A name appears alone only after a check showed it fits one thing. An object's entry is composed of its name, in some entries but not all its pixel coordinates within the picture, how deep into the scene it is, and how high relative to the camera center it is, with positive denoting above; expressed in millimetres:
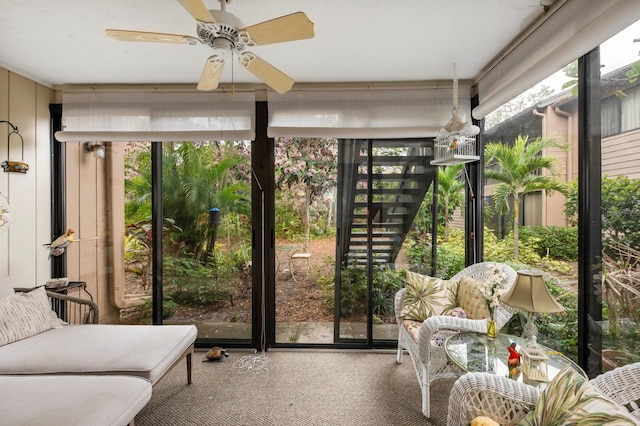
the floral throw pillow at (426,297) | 2475 -702
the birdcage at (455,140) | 2350 +539
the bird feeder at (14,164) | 2684 +418
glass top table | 1635 -818
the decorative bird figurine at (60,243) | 2811 -280
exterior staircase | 3055 +177
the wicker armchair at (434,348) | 2033 -933
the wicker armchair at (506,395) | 1178 -726
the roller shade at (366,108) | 2900 +951
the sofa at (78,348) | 1771 -858
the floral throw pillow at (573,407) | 961 -636
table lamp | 1499 -475
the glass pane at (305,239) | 3141 -285
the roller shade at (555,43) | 1479 +944
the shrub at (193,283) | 3188 -726
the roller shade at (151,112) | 2975 +944
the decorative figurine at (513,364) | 1547 -765
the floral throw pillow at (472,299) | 2270 -672
